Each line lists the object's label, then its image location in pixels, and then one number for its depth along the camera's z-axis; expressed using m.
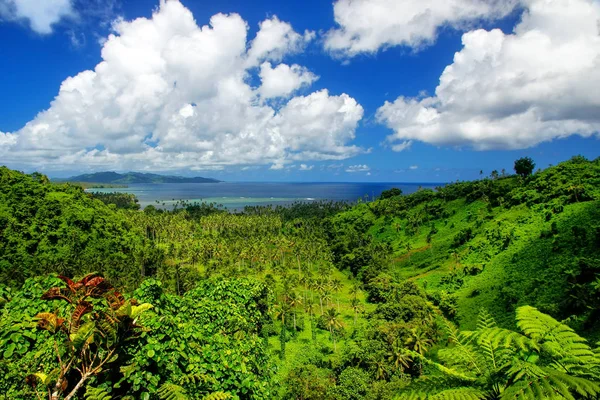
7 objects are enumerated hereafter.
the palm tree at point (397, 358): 42.31
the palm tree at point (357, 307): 67.28
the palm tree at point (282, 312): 58.01
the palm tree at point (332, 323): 59.94
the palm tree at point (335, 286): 76.88
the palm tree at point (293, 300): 68.99
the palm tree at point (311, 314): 62.88
